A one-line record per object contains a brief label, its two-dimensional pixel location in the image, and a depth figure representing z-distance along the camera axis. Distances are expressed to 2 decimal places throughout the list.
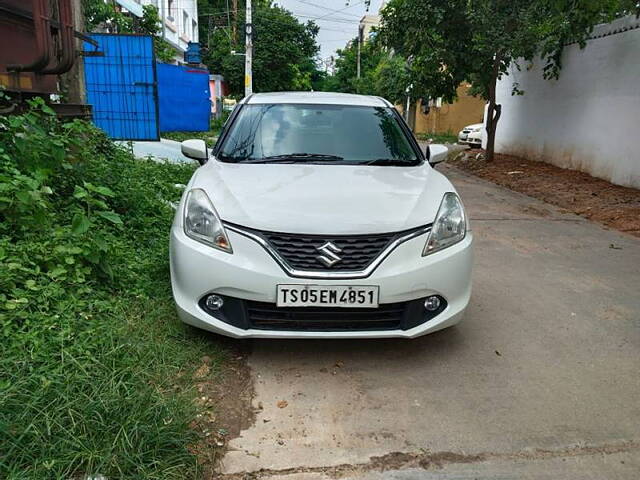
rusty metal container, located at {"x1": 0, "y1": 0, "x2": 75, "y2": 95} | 5.00
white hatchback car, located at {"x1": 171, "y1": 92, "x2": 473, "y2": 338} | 2.75
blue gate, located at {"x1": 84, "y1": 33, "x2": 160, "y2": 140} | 9.20
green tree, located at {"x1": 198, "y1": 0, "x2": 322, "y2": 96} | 34.78
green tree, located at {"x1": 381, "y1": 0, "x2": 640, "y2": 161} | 10.44
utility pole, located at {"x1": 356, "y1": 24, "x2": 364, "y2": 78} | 47.97
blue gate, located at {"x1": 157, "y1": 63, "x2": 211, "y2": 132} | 15.62
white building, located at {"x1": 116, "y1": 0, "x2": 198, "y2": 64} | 21.62
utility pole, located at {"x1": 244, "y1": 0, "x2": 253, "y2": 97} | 19.98
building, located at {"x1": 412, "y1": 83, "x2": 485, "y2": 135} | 25.95
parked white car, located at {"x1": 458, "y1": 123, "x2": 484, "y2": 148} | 17.72
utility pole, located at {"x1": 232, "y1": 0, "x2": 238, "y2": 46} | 36.16
